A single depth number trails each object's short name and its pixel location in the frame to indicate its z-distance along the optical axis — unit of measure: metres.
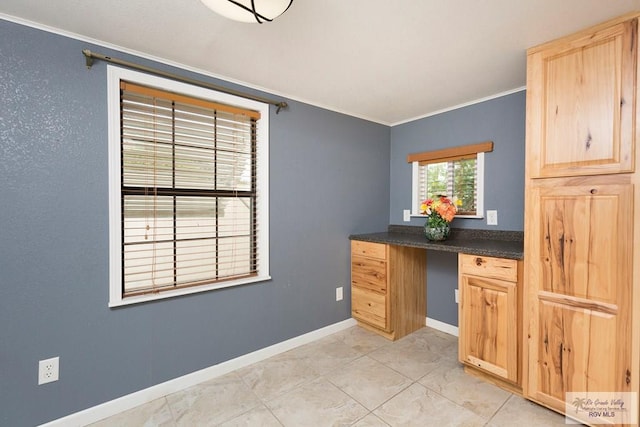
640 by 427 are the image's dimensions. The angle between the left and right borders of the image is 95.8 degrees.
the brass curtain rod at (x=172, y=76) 1.62
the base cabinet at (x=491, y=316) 1.85
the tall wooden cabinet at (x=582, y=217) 1.42
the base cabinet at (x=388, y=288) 2.62
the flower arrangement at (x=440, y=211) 2.46
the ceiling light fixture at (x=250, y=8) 1.14
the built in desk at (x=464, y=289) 1.87
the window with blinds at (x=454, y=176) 2.61
